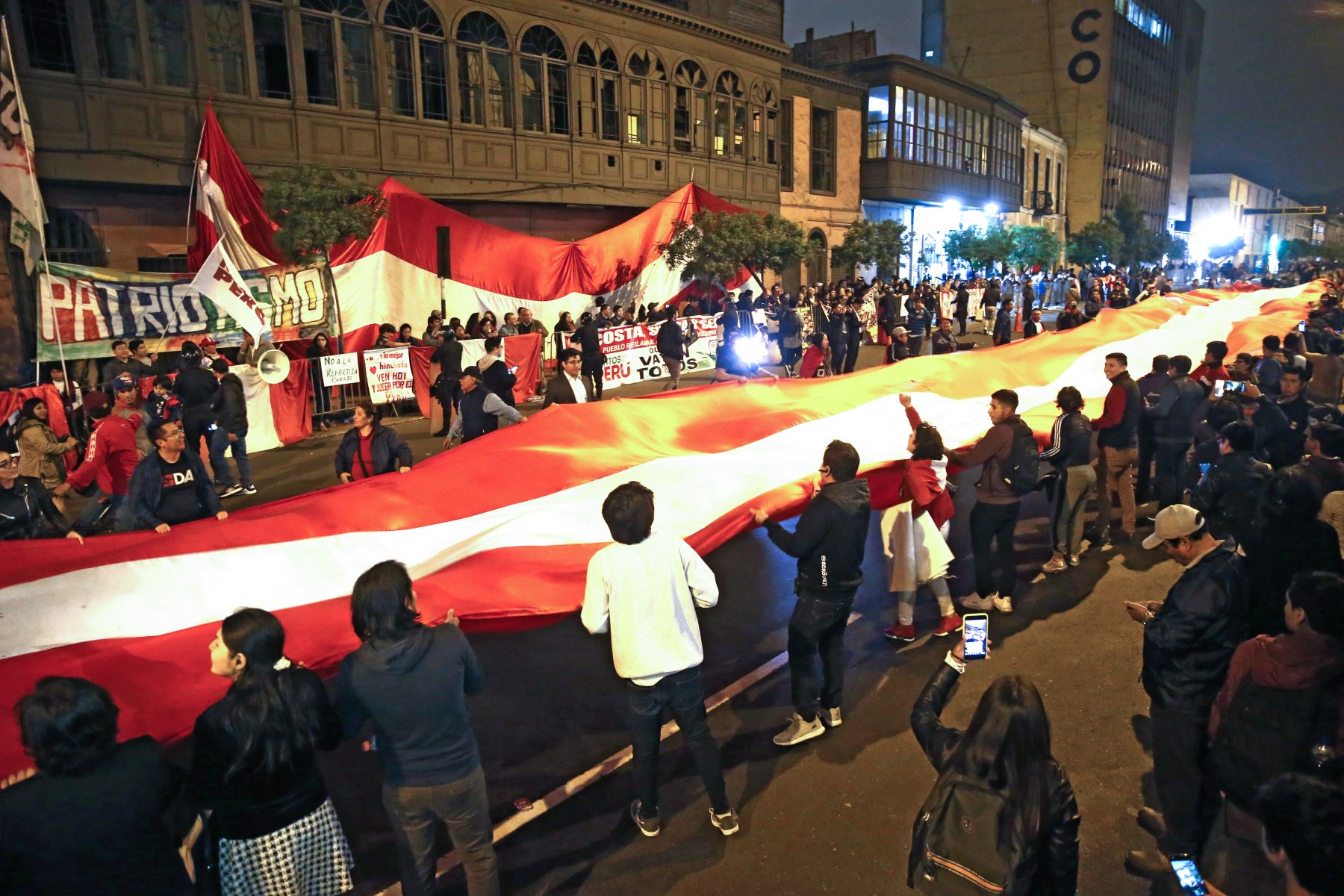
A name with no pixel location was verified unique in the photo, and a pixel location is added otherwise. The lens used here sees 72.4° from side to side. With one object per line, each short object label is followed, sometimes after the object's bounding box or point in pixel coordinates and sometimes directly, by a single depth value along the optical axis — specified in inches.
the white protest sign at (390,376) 588.7
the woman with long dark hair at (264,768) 122.2
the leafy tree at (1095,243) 2111.2
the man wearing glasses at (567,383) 383.6
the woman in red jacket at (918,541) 264.8
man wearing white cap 155.6
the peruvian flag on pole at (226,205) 585.6
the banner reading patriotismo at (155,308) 490.0
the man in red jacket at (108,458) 321.7
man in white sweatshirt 164.7
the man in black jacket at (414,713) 130.5
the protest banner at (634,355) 731.4
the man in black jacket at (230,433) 431.5
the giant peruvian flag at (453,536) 165.0
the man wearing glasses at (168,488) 243.0
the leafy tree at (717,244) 831.7
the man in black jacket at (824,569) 202.5
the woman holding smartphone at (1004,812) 102.9
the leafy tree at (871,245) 1219.9
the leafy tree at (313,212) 566.6
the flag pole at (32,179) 433.7
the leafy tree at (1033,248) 1653.5
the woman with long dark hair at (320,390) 563.2
